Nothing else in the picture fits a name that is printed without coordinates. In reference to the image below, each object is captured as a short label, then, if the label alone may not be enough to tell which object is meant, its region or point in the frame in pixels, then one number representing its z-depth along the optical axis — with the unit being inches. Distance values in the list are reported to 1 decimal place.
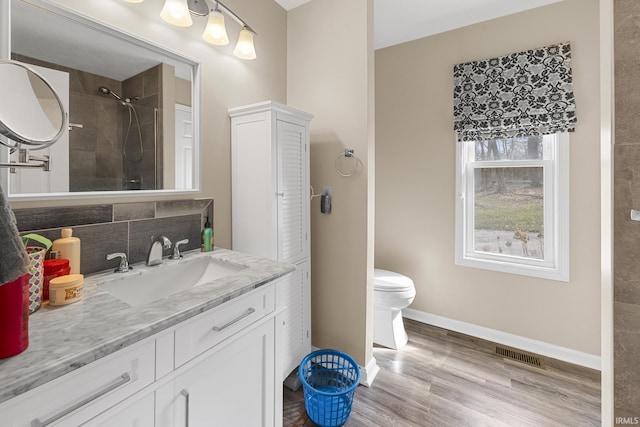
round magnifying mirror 30.6
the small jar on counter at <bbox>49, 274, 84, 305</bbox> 30.8
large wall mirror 38.8
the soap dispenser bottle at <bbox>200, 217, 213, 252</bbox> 58.7
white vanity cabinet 22.6
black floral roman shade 78.9
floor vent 80.4
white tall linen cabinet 61.9
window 82.9
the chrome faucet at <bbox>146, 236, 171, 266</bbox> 48.8
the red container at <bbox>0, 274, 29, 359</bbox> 21.3
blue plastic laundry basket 56.2
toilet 84.7
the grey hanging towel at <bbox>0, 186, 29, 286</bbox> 20.6
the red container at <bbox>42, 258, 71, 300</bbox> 32.2
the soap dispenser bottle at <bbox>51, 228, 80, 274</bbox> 37.3
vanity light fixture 51.1
